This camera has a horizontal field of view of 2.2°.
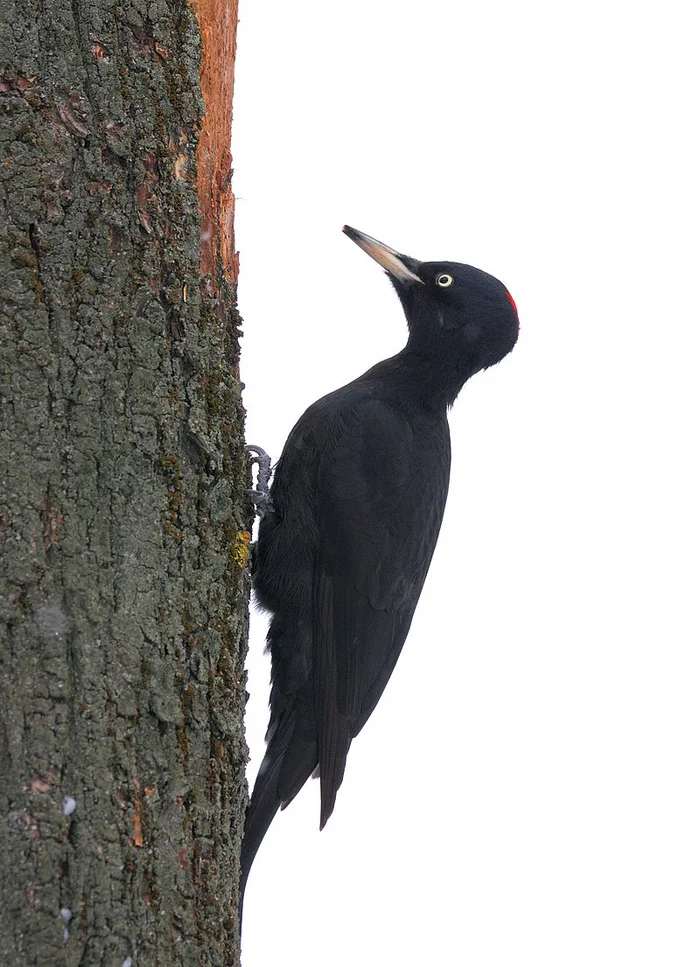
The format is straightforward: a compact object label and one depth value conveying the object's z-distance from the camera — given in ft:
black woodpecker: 34.19
